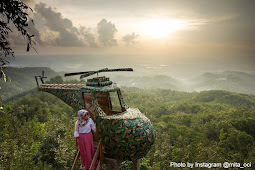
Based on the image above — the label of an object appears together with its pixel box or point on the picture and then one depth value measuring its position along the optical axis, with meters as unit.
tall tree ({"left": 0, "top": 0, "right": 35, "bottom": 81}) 5.48
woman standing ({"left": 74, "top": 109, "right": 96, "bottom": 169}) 6.07
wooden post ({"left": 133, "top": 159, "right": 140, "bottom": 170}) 6.64
